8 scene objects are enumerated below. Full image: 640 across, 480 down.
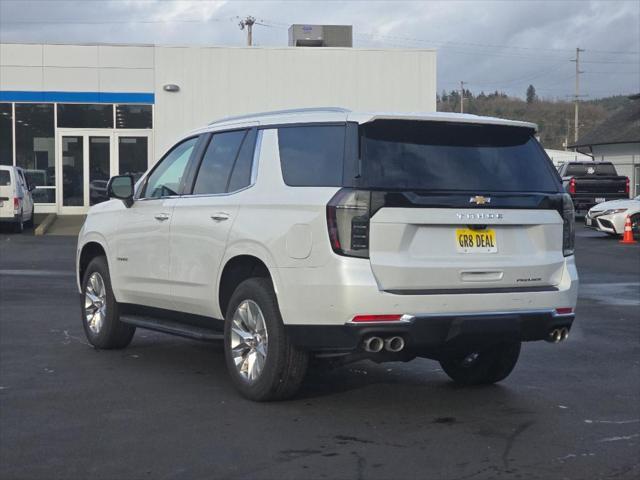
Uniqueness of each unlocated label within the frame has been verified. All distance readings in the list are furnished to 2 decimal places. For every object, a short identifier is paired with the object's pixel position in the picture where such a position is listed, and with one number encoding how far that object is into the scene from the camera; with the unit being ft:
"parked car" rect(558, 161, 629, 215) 110.73
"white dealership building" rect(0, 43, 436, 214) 112.27
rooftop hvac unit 120.06
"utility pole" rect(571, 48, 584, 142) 270.53
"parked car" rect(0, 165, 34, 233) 87.20
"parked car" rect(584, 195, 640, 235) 84.07
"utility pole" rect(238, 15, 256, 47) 257.34
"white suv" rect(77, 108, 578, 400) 20.52
